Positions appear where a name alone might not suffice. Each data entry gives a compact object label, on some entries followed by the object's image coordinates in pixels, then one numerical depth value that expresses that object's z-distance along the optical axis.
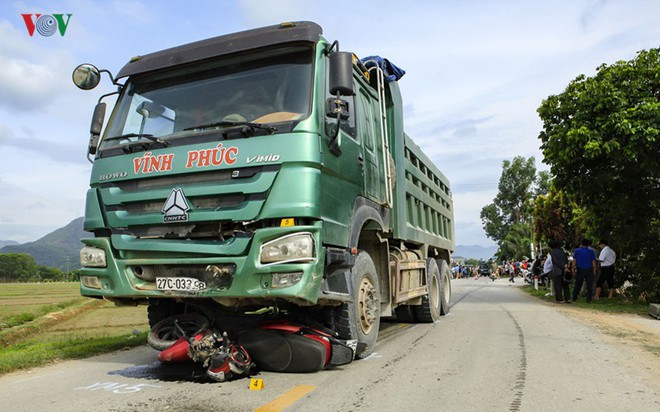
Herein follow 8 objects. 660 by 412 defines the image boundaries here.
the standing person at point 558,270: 12.88
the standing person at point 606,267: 12.50
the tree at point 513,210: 52.62
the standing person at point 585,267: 12.52
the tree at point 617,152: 11.09
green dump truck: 4.02
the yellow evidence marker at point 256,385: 3.93
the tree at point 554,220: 21.33
